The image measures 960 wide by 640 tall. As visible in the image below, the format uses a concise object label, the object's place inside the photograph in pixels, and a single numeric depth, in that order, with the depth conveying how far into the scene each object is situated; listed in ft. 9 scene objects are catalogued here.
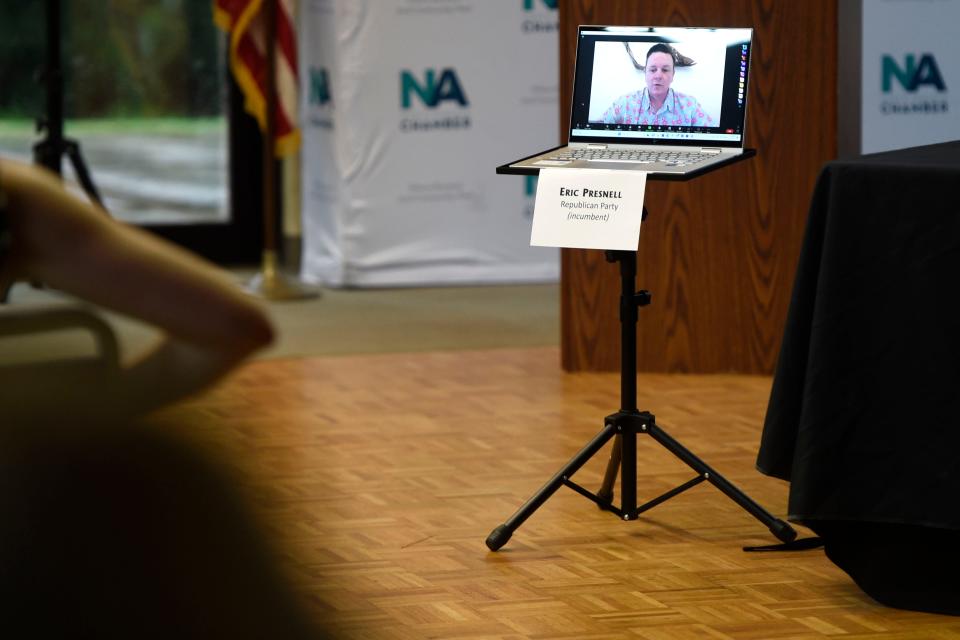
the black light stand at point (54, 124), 41.46
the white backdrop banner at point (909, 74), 32.91
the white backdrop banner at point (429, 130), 43.30
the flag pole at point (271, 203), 42.37
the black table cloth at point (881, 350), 17.38
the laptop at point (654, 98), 20.43
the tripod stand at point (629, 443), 20.51
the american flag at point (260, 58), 42.42
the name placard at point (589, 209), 19.42
